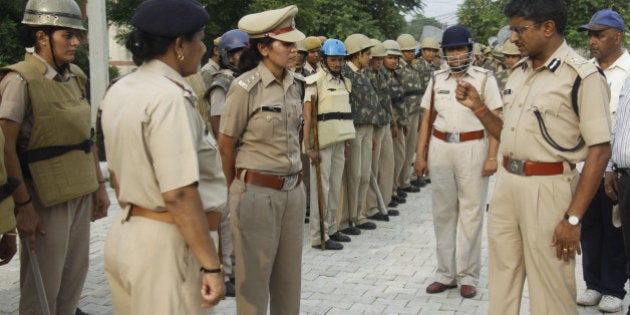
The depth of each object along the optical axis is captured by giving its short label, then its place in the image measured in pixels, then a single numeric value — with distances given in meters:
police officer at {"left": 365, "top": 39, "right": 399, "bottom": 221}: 9.52
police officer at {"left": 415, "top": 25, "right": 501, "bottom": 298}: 6.00
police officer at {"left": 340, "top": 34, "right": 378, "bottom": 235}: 8.66
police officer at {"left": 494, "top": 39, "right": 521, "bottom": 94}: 10.39
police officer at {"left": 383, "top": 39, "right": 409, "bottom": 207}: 10.63
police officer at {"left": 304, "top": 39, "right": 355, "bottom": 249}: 7.82
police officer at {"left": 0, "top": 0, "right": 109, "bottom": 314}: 4.29
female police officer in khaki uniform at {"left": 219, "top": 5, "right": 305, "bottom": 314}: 4.30
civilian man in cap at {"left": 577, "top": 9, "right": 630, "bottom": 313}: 5.71
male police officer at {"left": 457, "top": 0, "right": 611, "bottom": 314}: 3.83
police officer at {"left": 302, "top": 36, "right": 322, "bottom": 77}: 8.83
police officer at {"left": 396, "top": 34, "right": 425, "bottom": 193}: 11.42
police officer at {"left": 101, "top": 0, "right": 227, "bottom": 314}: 2.86
